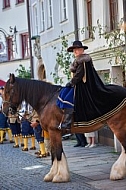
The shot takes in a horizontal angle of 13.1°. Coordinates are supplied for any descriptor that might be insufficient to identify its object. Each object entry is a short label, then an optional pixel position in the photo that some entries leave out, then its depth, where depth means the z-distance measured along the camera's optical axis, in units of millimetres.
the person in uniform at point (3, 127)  18234
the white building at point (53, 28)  14984
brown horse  9617
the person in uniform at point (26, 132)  14962
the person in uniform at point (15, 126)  16539
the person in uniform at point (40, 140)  13404
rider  9344
